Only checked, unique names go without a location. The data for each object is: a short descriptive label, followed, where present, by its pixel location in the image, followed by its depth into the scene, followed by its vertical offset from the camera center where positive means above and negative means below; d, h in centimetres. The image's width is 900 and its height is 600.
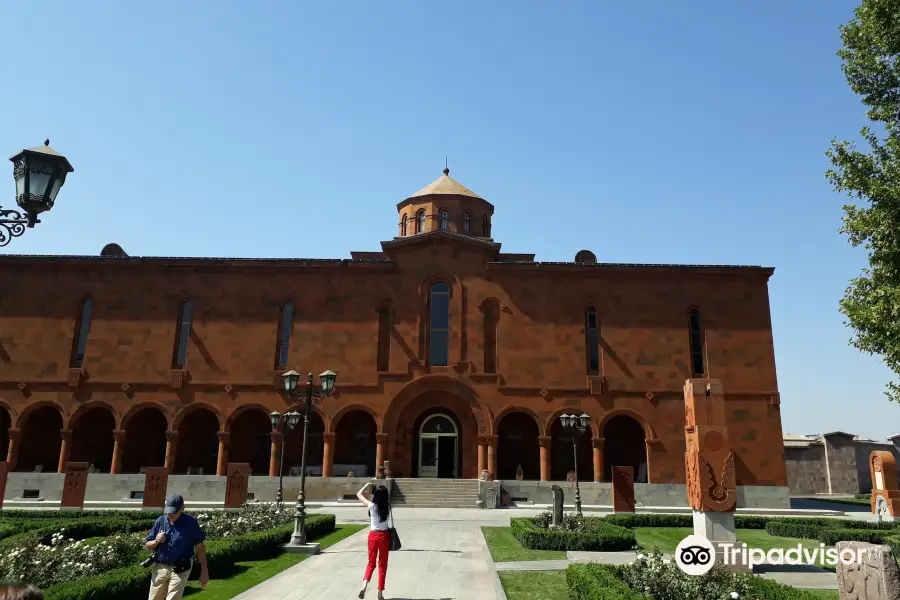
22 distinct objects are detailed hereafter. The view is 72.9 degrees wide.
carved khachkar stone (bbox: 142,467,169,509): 2077 -193
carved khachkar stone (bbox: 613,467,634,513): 2202 -181
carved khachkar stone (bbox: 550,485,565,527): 1639 -179
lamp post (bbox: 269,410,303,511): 2073 +49
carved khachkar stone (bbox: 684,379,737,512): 1179 -20
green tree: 1545 +690
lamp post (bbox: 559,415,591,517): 2159 +52
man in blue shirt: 677 -131
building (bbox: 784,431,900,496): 4169 -138
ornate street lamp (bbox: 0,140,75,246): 768 +307
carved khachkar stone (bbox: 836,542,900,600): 612 -132
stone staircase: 2719 -250
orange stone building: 2991 +383
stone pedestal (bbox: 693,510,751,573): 1150 -174
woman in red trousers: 925 -142
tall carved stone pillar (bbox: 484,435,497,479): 2886 -72
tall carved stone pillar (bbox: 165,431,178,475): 2953 -72
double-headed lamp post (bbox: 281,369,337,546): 1416 +77
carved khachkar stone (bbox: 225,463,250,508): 1995 -171
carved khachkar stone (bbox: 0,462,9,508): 2109 -154
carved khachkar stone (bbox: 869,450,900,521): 2331 -160
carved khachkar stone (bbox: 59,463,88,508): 2159 -195
